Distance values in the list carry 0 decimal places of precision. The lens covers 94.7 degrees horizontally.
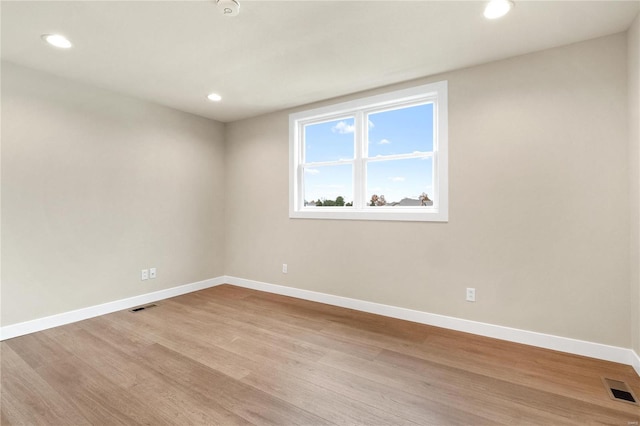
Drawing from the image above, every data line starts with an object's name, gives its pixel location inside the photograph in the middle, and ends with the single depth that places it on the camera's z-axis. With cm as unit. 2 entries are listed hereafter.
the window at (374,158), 310
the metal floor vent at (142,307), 347
